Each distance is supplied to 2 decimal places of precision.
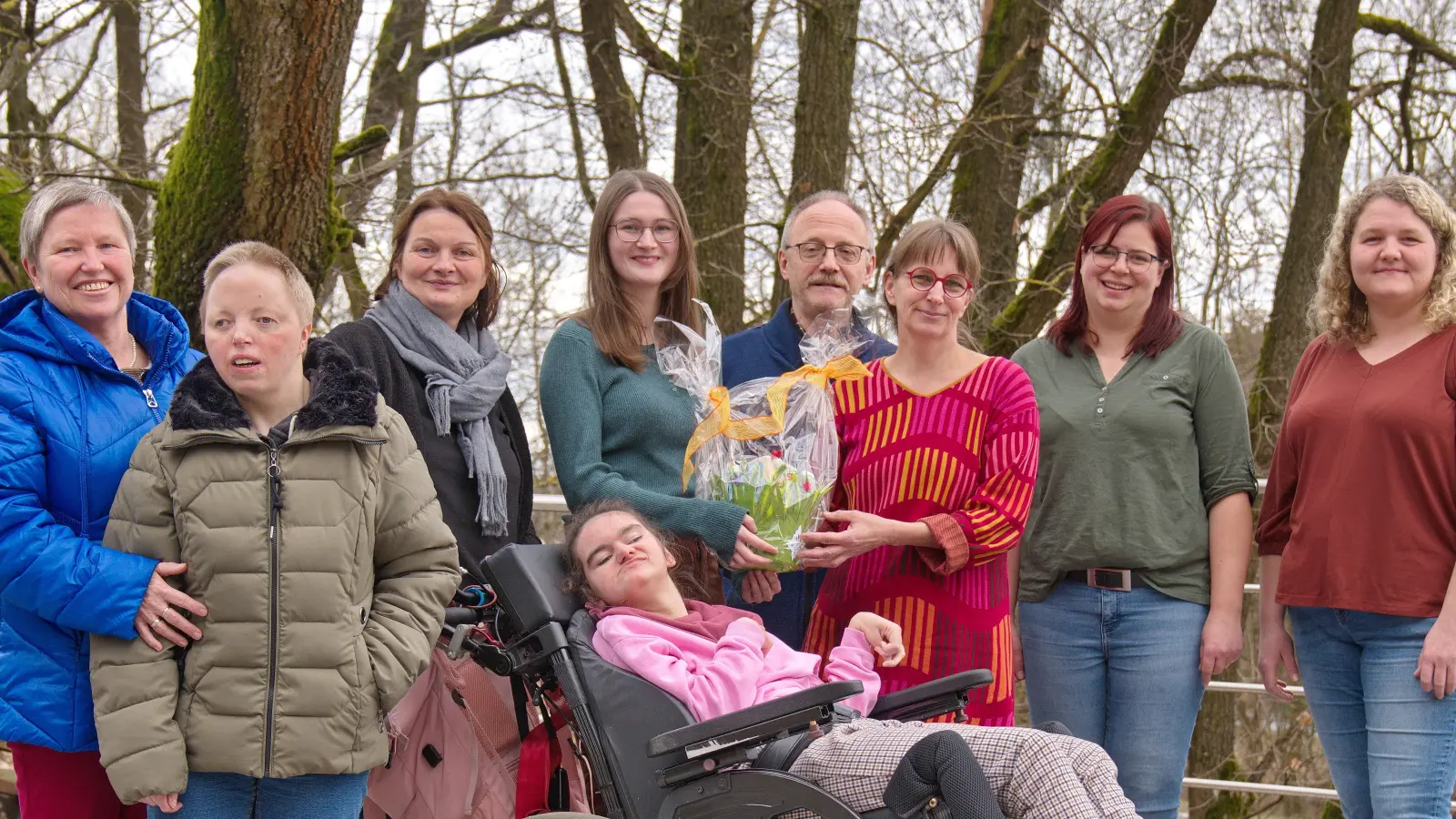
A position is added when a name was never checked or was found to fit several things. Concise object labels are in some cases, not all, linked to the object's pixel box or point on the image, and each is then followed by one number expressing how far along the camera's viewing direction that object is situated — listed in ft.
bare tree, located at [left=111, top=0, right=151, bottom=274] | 28.27
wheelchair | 7.35
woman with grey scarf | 9.68
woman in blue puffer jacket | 7.43
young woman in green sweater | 9.32
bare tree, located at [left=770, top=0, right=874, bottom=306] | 22.06
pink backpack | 9.20
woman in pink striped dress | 9.10
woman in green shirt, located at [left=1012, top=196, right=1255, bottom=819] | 9.87
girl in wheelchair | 7.16
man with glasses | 10.43
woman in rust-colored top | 9.04
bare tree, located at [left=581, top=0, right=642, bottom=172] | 26.05
